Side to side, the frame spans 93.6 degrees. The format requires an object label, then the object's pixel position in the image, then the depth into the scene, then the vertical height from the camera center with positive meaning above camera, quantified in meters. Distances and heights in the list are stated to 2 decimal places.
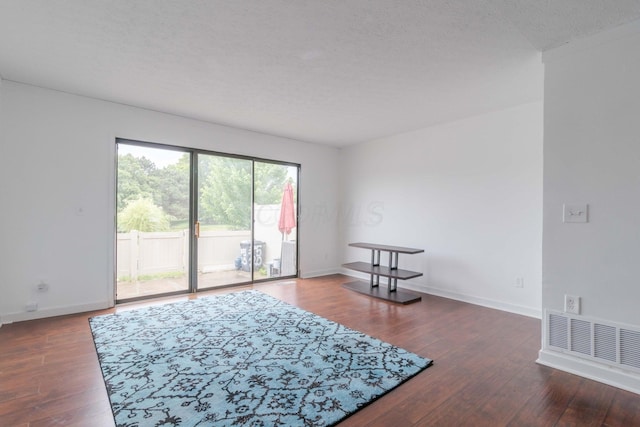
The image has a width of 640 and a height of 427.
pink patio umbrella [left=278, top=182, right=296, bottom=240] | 5.69 -0.02
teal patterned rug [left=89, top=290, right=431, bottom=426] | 1.88 -1.25
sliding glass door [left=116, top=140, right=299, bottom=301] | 4.18 -0.13
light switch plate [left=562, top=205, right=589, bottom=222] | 2.36 +0.02
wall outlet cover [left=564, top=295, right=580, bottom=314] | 2.38 -0.71
